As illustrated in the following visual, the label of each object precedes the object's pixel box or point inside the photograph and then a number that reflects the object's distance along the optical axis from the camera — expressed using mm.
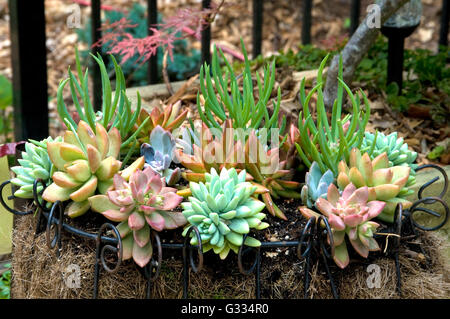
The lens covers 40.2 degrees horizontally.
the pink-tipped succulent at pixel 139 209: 855
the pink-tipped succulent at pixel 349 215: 856
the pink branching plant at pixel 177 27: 1557
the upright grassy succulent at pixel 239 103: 1021
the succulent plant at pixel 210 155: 983
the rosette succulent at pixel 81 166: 909
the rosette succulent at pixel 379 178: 912
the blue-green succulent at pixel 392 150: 1034
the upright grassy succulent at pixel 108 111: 1000
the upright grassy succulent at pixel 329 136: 955
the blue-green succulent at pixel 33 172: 983
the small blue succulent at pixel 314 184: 955
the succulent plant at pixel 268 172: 980
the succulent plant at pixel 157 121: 1109
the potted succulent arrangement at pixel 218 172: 865
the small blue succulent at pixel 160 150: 1038
